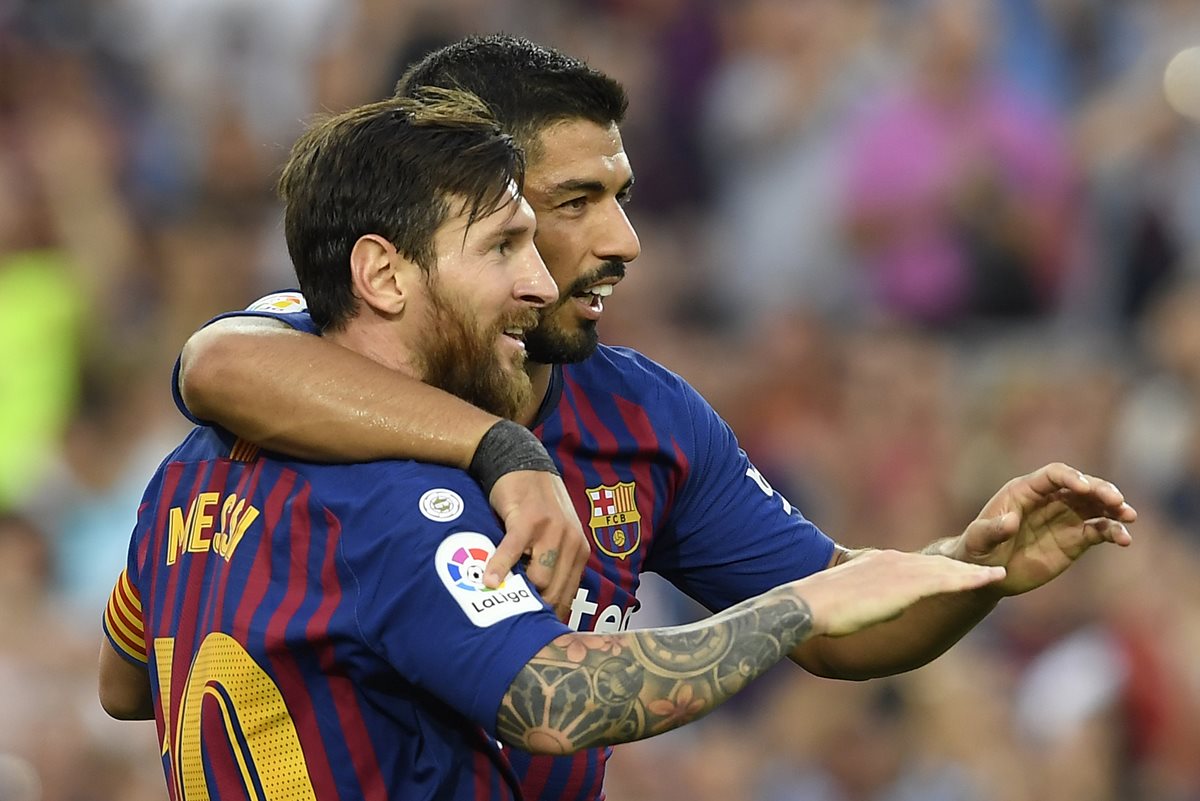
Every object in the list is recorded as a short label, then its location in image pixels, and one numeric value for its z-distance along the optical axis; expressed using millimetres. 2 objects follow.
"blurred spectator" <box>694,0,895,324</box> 17453
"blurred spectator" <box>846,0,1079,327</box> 16703
